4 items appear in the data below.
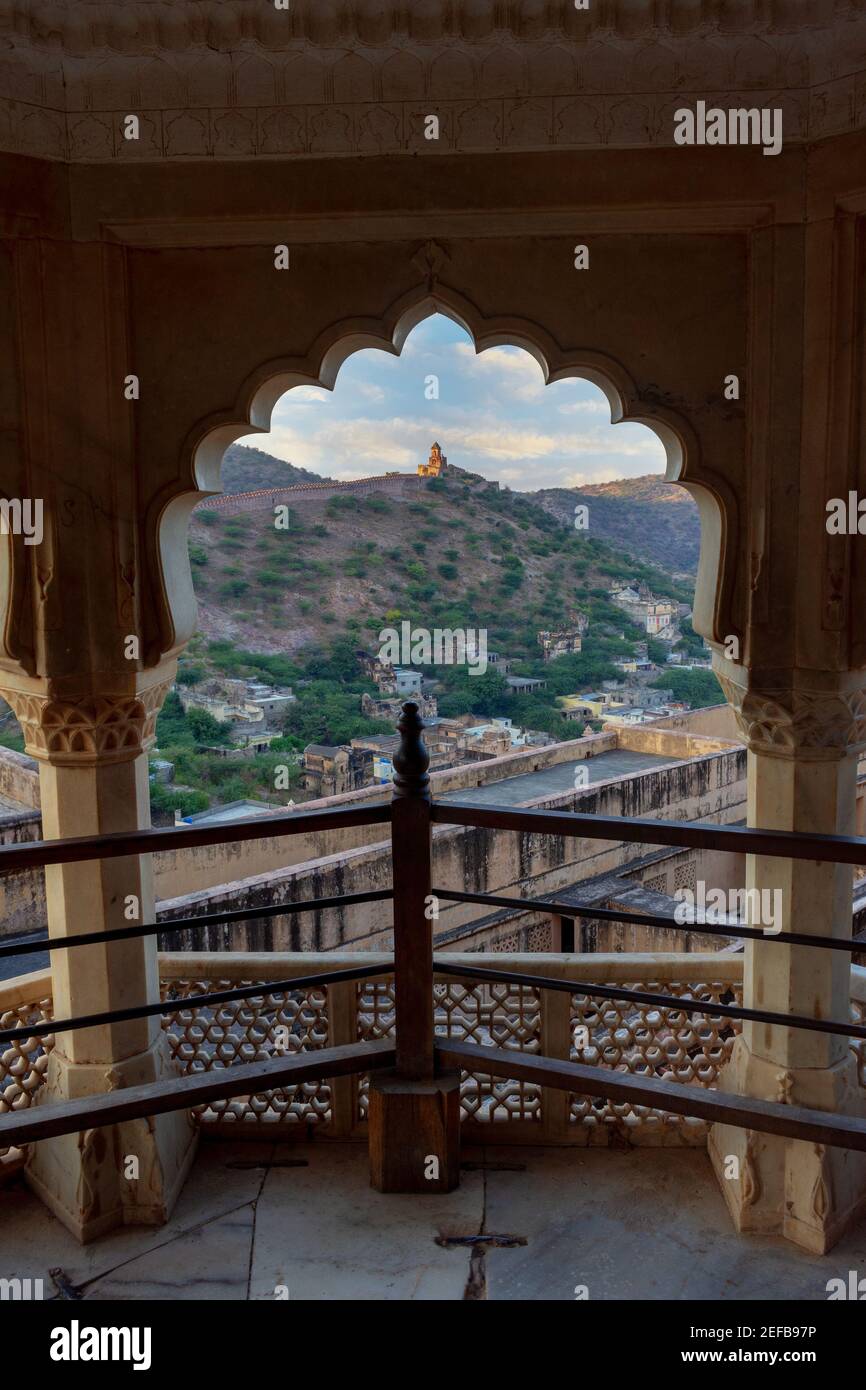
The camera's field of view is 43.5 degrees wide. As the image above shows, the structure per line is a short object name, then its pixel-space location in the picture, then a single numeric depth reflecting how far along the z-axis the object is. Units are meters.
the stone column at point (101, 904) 3.10
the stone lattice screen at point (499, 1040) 3.22
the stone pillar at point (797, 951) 2.95
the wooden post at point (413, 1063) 2.89
